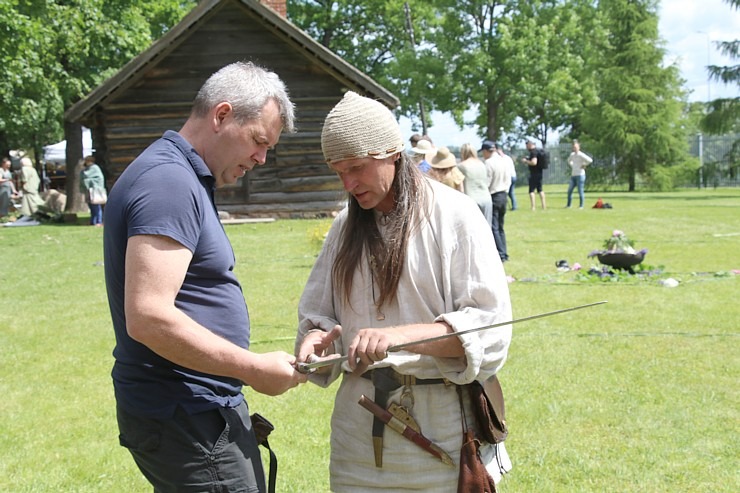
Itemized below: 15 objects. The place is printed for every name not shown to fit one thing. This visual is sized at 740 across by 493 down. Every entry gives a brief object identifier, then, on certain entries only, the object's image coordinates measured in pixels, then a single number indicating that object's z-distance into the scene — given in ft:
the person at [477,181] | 37.19
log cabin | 63.67
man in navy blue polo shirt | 7.34
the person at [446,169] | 32.65
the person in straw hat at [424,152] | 33.40
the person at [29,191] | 83.82
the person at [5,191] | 84.94
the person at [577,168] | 74.74
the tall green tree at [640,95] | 130.00
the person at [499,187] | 42.04
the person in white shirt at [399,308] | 8.19
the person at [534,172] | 77.46
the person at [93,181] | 67.62
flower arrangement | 35.09
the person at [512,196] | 76.37
